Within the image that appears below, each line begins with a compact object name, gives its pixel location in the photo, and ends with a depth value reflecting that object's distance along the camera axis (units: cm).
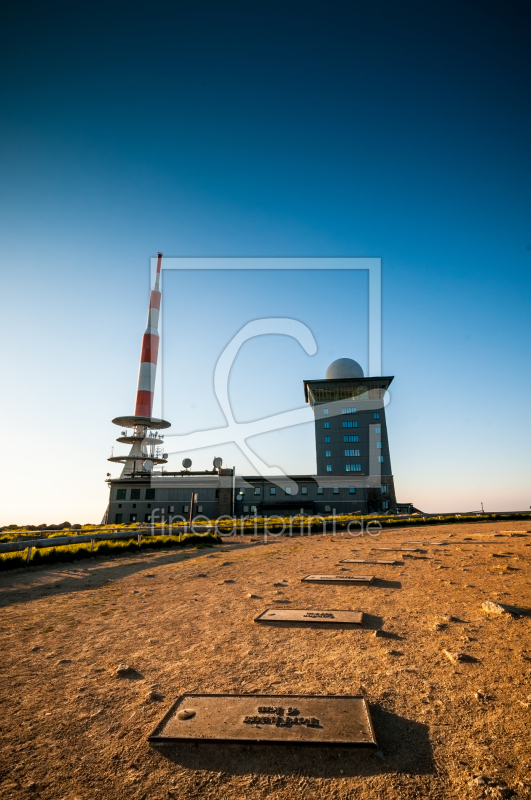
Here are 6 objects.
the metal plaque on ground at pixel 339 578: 853
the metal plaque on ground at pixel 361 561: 1135
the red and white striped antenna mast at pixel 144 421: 5907
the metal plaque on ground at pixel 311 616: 578
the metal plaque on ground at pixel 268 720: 298
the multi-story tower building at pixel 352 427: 5997
